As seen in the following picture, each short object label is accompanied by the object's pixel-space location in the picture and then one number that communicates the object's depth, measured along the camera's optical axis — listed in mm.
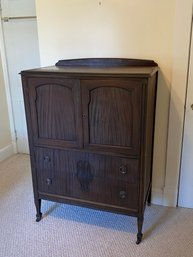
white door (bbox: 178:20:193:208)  1998
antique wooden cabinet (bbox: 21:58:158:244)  1646
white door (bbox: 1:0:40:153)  2824
